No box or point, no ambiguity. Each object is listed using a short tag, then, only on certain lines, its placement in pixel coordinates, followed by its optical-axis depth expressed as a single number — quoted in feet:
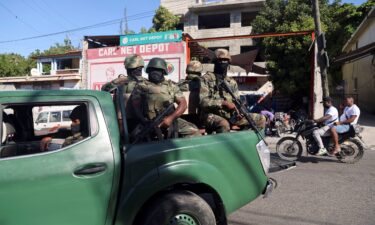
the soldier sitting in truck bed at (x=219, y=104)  14.82
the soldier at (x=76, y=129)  9.03
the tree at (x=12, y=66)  137.39
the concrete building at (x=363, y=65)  51.06
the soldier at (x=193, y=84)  15.85
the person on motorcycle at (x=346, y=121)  26.11
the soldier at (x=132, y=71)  16.05
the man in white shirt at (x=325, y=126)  26.30
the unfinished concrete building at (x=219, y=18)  101.40
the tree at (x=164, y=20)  104.94
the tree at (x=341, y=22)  69.62
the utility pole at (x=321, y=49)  40.96
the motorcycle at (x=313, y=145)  26.25
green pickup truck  8.09
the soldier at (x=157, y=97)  13.15
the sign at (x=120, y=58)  47.93
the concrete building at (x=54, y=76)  97.49
